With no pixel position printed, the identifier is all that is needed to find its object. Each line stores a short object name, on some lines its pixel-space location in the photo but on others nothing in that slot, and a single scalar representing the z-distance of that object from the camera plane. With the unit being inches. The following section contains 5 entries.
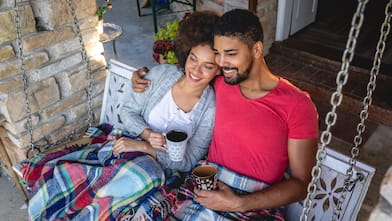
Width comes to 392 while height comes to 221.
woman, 62.9
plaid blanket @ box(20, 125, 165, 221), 62.2
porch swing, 34.2
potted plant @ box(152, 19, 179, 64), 98.7
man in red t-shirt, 57.4
